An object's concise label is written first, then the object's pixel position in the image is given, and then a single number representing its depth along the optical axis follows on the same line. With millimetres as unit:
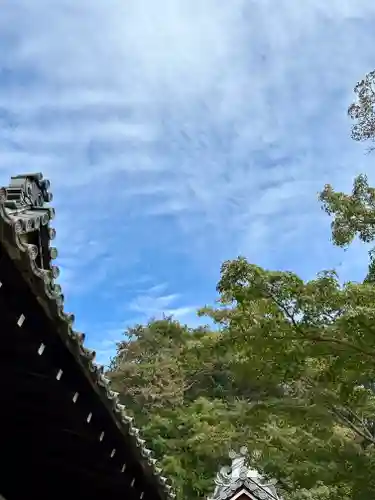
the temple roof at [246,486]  13516
